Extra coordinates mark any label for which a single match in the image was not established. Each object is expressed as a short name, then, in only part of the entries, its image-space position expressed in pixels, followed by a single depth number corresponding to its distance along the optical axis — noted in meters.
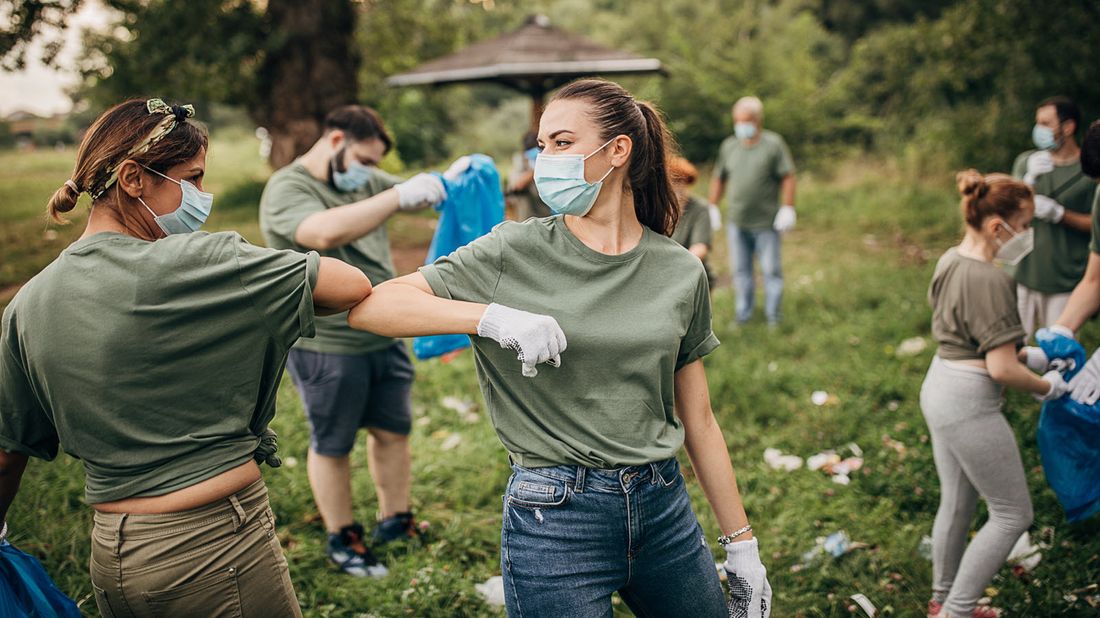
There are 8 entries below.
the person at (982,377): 2.98
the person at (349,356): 3.48
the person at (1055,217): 4.77
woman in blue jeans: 1.92
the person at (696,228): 5.28
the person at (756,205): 7.41
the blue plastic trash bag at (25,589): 2.09
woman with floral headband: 1.81
